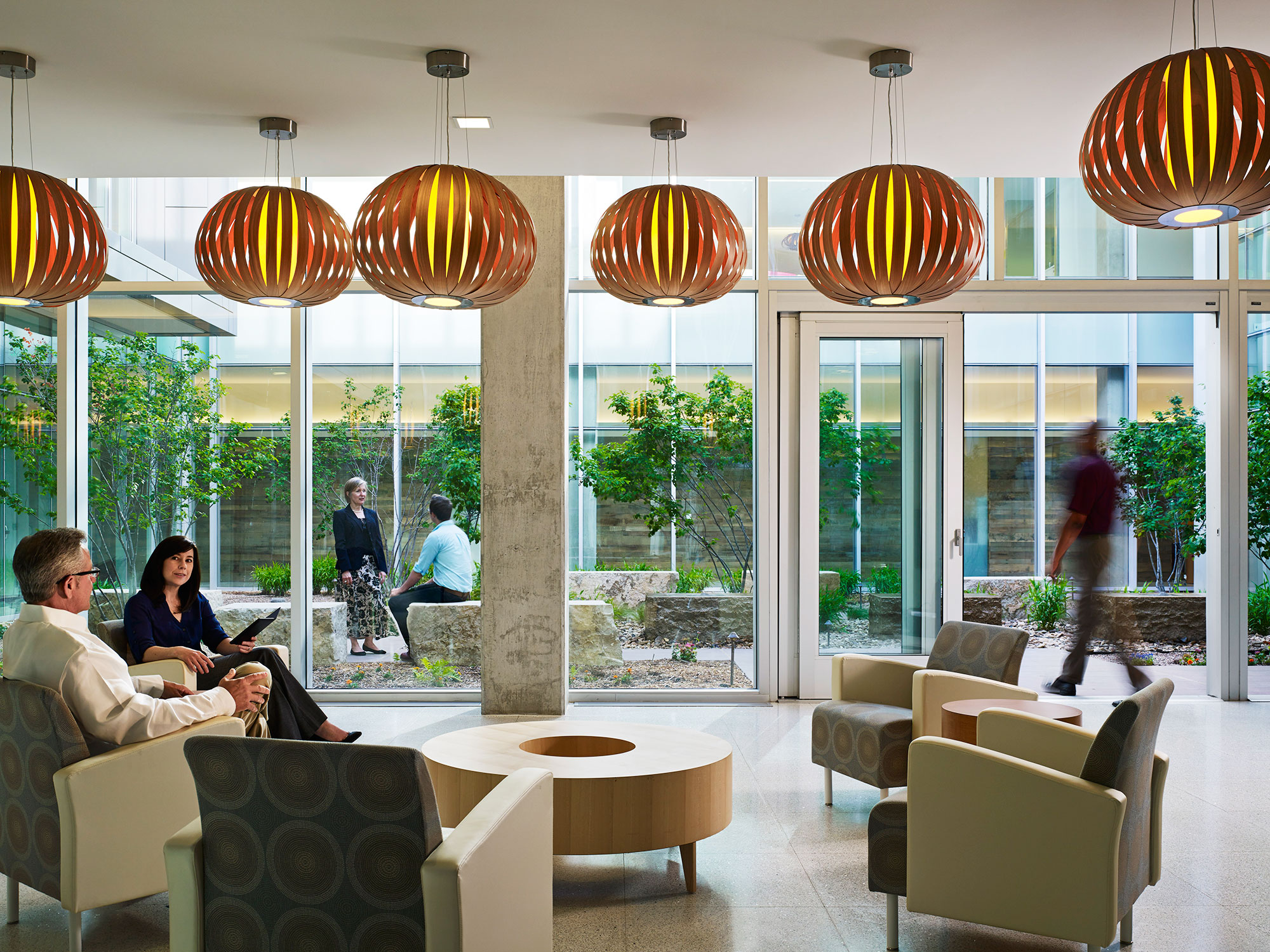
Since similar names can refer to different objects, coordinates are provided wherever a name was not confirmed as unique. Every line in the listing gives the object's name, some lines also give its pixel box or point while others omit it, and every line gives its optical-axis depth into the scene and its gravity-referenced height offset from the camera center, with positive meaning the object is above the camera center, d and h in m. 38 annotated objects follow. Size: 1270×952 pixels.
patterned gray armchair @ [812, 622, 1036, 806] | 4.09 -0.91
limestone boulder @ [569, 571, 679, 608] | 6.82 -0.62
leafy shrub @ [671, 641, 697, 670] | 6.84 -1.10
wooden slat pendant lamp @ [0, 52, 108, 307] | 3.32 +0.90
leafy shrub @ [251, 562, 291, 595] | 6.73 -0.56
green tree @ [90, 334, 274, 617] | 6.75 +0.32
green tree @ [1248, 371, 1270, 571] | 8.05 +0.27
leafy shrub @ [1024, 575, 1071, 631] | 9.40 -1.01
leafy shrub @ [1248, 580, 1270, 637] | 8.25 -0.99
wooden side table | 3.74 -0.85
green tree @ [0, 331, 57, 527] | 6.60 +0.51
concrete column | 6.21 +0.02
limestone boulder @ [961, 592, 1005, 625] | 7.84 -0.90
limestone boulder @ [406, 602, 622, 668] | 6.71 -0.93
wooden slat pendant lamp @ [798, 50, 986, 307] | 3.23 +0.89
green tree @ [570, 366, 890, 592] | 6.82 +0.24
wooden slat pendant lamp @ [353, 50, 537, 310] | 3.18 +0.87
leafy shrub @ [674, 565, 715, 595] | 6.85 -0.58
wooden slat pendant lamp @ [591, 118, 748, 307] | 3.65 +0.96
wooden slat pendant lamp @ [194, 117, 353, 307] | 3.61 +0.95
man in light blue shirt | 6.71 -0.48
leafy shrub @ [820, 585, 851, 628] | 6.63 -0.73
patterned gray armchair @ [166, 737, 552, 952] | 2.00 -0.77
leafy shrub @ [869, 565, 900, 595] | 6.63 -0.56
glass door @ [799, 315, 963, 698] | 6.59 +0.14
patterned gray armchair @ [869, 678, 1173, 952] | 2.59 -0.95
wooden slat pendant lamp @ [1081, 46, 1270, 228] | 2.38 +0.92
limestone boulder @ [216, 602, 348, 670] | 6.74 -0.92
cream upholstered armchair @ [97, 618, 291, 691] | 4.09 -0.71
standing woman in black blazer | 6.75 -0.49
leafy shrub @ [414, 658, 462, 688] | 6.73 -1.22
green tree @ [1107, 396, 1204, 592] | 9.48 +0.16
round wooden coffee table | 3.18 -0.98
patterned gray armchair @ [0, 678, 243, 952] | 2.78 -0.92
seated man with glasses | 2.92 -0.48
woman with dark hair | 4.38 -0.66
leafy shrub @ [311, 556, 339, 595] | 6.71 -0.52
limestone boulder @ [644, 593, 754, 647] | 6.81 -0.85
